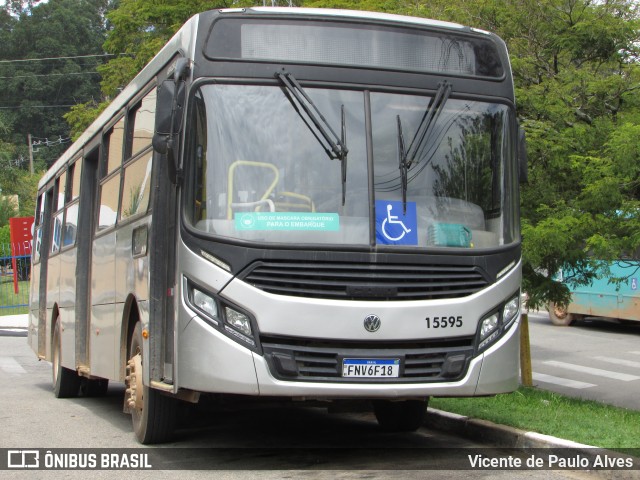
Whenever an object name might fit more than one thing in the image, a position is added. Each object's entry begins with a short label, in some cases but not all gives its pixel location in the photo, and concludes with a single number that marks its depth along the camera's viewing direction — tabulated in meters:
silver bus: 7.05
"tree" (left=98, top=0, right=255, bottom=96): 25.28
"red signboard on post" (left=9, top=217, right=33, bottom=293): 36.49
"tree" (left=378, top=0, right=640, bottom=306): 10.20
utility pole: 79.94
